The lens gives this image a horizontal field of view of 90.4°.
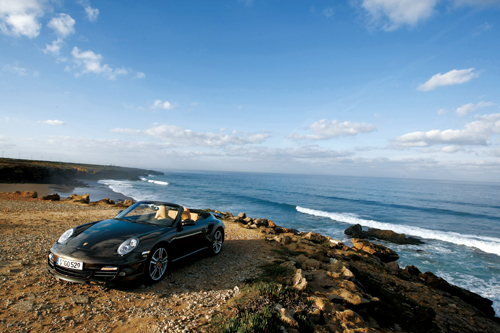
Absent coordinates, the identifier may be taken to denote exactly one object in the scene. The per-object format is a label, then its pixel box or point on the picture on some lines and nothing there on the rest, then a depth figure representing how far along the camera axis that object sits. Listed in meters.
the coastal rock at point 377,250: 13.20
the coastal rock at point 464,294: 8.29
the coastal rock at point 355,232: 20.22
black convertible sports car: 4.25
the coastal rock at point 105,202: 17.70
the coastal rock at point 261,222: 15.78
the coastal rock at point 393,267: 9.31
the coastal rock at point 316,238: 12.28
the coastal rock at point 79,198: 17.66
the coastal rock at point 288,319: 3.61
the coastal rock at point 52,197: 16.98
